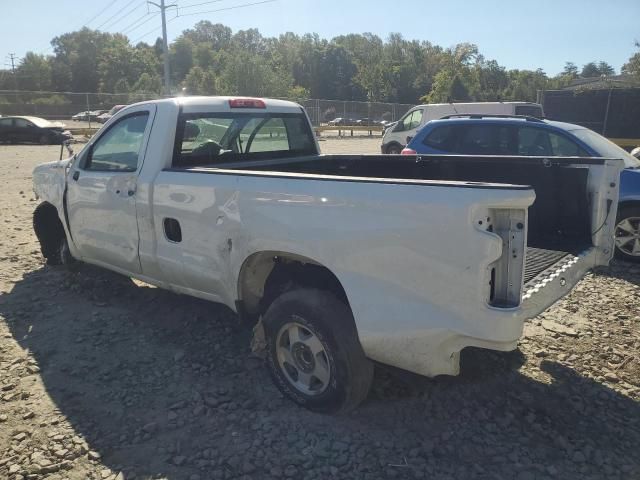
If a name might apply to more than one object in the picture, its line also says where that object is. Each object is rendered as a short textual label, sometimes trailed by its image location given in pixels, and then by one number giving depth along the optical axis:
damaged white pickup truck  2.43
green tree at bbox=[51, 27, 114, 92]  88.50
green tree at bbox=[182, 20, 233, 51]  121.69
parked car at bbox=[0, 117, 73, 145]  26.00
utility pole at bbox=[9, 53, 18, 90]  81.06
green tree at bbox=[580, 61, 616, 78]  99.92
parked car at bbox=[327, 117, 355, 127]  42.09
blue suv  6.20
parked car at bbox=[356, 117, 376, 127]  42.94
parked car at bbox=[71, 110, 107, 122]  34.53
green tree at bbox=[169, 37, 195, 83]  102.51
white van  14.09
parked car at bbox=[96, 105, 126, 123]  31.95
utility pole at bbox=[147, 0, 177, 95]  38.00
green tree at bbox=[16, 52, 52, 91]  81.06
